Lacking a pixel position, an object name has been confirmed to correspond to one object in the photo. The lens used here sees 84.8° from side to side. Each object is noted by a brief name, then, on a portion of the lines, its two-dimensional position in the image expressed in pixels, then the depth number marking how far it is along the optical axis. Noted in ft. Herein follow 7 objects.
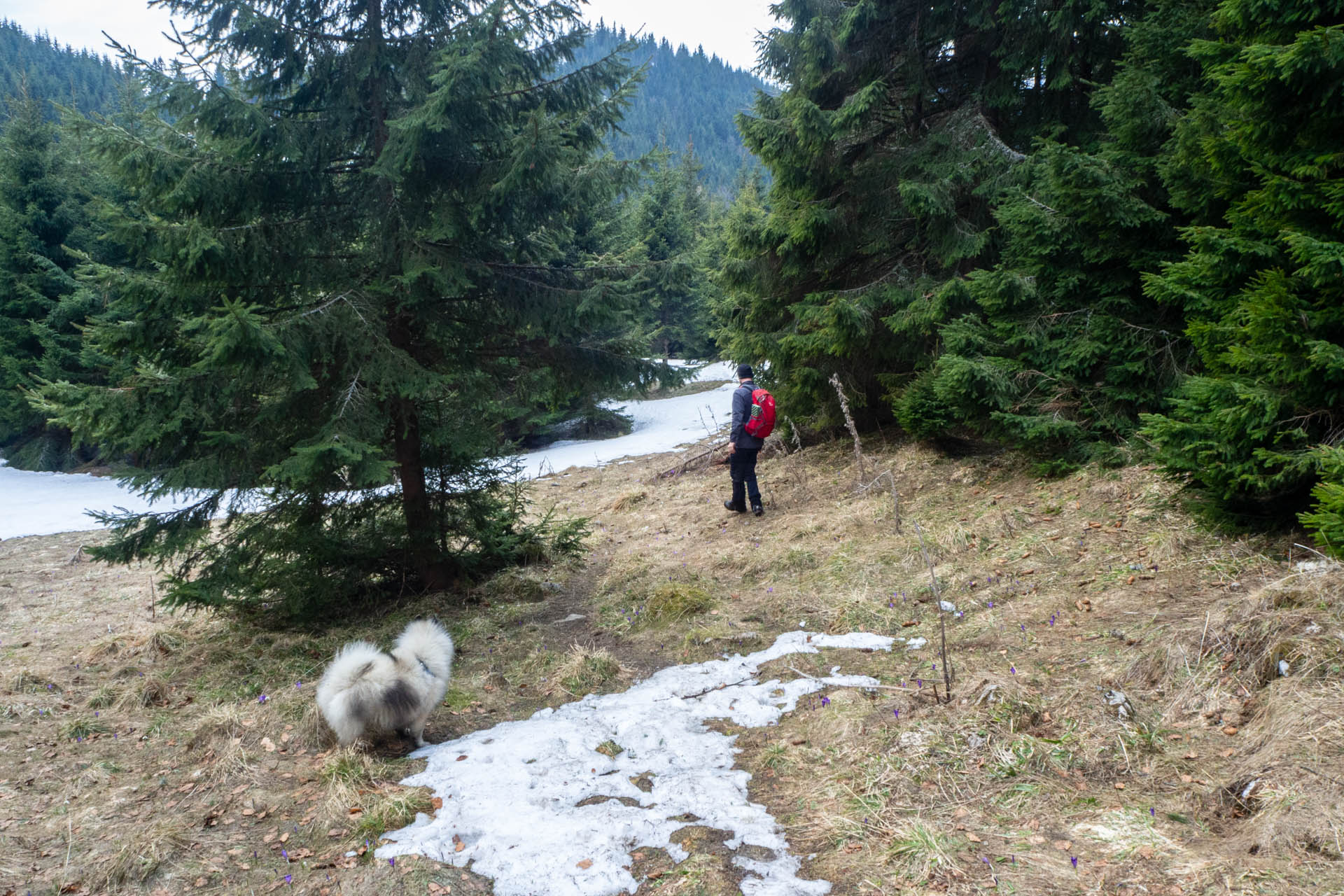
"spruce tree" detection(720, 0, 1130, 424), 33.50
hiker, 33.94
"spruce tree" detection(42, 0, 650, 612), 22.15
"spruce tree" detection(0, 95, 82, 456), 69.82
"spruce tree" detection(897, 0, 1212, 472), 24.98
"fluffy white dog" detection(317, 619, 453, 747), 15.84
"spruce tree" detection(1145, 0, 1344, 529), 15.57
